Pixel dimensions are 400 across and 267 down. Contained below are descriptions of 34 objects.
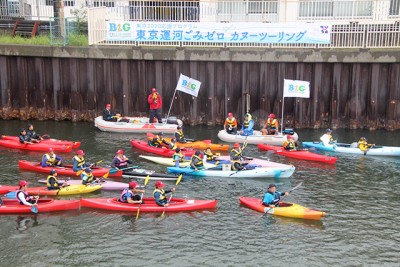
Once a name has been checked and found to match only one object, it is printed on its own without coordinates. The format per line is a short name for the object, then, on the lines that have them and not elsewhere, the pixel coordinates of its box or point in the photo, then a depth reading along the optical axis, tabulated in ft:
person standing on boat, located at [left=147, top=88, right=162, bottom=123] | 99.30
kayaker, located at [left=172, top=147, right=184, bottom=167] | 78.12
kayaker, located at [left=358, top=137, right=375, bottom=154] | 85.66
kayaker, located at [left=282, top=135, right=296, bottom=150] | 86.12
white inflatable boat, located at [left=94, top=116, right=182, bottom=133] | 98.43
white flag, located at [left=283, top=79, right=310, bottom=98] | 93.91
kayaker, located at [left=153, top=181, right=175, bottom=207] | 62.95
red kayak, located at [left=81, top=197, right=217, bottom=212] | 62.69
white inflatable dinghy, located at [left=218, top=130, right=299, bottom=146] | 92.02
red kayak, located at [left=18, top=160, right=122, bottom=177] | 75.46
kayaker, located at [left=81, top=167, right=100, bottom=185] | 69.46
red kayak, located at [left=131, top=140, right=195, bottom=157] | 85.46
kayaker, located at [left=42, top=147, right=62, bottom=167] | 76.79
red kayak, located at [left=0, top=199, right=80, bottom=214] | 61.93
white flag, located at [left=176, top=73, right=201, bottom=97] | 98.32
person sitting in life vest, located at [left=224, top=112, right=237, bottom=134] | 94.53
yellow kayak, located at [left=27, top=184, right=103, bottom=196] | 67.92
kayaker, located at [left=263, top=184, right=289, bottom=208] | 62.69
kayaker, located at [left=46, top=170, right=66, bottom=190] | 67.67
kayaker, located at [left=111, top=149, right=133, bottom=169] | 75.77
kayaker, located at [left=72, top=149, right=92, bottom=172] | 74.18
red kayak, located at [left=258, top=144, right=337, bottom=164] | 81.82
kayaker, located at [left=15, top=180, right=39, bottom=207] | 62.33
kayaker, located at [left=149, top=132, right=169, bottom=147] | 88.17
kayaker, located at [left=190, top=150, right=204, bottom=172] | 76.33
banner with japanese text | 97.14
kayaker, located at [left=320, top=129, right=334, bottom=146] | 88.63
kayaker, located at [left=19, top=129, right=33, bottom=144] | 87.71
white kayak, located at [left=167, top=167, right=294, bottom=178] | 75.20
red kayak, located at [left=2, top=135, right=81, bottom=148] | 88.43
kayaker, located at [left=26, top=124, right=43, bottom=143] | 88.43
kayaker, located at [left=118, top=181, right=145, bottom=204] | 63.36
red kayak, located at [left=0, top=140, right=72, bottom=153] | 86.84
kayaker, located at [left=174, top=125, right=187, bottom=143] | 89.40
